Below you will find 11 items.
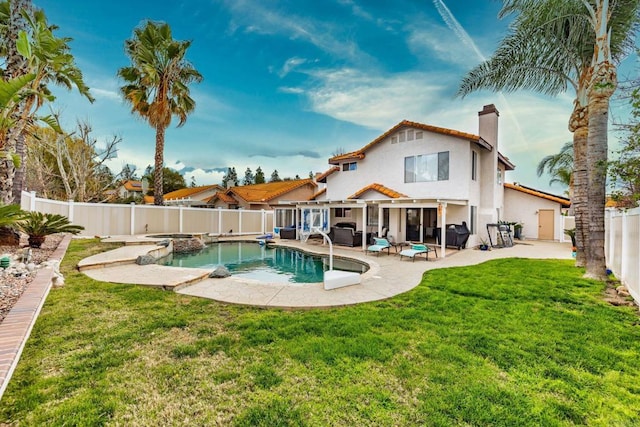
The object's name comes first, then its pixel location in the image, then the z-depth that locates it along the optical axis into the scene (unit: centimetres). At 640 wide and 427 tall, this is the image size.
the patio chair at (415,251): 1234
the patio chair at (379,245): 1363
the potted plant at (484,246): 1664
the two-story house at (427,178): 1638
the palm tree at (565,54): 941
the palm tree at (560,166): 3141
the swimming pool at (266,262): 1150
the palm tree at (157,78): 1947
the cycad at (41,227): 950
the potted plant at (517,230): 2162
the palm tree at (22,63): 758
